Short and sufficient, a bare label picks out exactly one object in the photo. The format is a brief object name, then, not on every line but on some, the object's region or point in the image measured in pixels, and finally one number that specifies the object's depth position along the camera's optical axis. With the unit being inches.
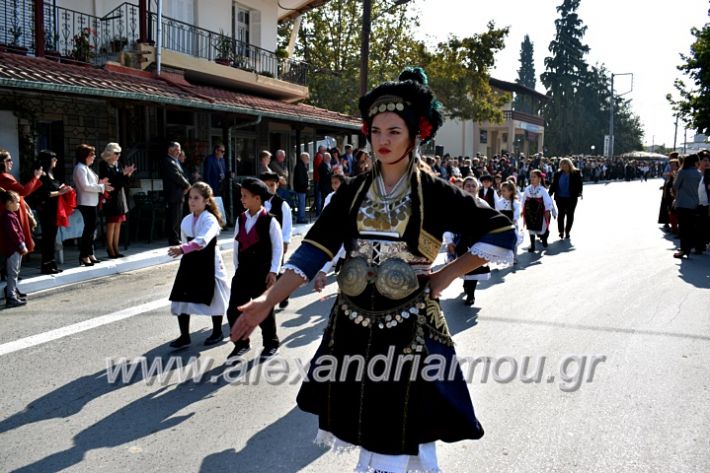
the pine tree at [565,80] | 2775.6
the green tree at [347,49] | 1127.6
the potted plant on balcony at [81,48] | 567.8
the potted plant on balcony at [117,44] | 633.0
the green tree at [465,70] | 1262.3
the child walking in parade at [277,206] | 270.4
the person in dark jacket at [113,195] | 408.5
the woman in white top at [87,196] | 385.1
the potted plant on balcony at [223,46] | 775.1
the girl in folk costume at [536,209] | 478.3
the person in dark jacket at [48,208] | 351.3
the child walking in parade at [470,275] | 304.4
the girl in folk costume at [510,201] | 407.8
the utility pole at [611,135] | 1951.8
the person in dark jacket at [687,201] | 455.5
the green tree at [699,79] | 828.6
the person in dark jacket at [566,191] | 549.3
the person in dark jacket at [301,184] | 624.4
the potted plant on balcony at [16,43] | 494.9
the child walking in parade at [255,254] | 221.0
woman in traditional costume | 102.7
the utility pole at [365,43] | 712.4
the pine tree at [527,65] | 3533.5
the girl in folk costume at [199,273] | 228.4
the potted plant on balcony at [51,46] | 528.2
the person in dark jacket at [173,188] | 464.4
